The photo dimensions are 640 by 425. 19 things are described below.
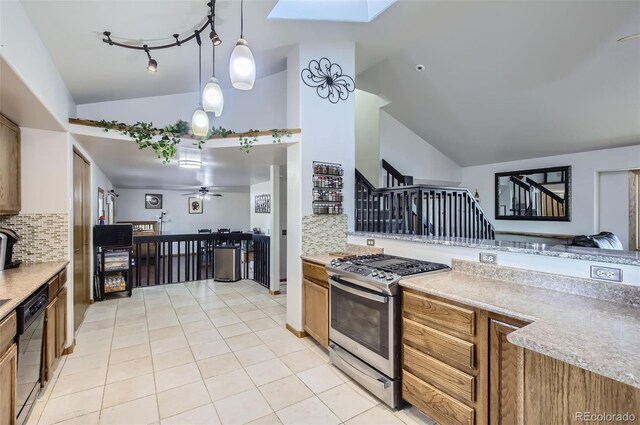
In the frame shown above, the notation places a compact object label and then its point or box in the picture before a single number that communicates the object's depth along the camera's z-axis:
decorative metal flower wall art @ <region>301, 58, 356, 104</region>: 3.37
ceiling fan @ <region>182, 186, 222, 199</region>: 8.07
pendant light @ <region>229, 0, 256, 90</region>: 1.74
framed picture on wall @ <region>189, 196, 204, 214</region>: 9.98
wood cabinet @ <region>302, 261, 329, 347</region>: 2.82
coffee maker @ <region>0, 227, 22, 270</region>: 2.40
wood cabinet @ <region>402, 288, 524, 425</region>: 1.50
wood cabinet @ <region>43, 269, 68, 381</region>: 2.26
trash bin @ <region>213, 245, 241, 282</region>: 5.66
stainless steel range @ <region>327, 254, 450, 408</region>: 2.04
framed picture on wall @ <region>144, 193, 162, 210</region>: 9.38
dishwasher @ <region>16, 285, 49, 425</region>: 1.76
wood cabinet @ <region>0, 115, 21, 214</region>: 2.36
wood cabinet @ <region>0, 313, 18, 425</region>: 1.52
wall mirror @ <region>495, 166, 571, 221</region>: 5.11
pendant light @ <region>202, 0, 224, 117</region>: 2.07
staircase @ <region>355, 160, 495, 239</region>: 3.28
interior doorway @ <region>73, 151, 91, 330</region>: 3.30
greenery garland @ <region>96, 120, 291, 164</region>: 3.14
